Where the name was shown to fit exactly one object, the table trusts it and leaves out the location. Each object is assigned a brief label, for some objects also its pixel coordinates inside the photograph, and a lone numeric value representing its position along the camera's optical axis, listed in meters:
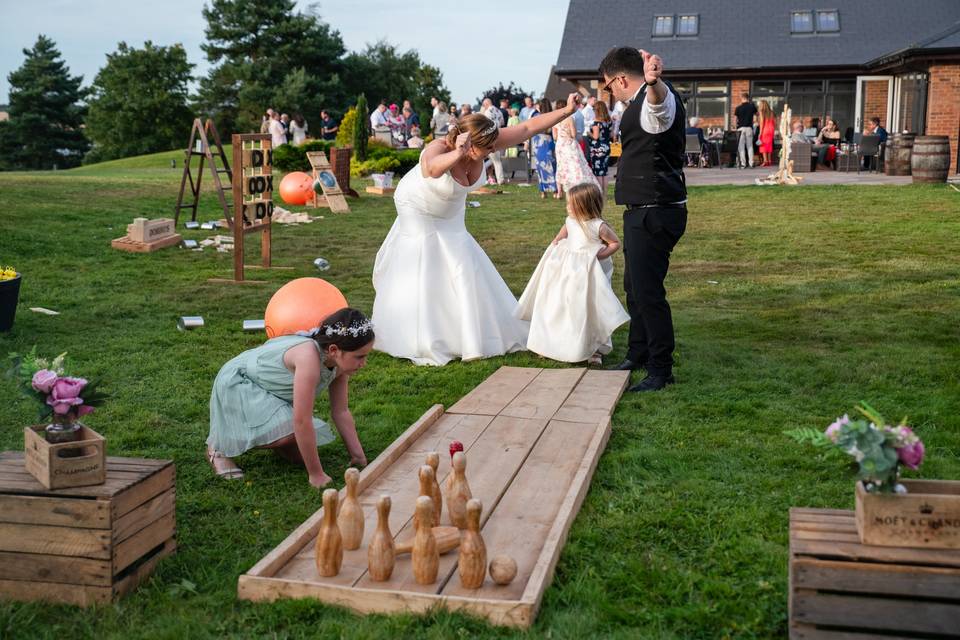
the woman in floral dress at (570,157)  16.91
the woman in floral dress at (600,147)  18.80
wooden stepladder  14.84
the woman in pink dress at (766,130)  27.86
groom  6.58
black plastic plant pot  8.37
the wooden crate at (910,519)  3.12
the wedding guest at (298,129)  34.03
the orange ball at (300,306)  7.96
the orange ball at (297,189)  20.23
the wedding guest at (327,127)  37.30
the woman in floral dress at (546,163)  21.11
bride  7.94
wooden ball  3.77
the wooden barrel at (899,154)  23.88
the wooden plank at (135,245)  13.88
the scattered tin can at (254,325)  9.04
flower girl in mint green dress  4.89
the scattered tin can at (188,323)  9.10
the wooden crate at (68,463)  3.80
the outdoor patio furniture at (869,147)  25.95
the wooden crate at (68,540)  3.77
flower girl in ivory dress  7.69
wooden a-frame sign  19.48
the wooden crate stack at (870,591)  3.09
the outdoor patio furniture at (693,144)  28.77
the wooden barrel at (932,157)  21.17
